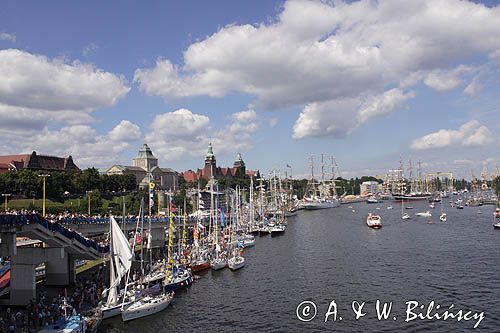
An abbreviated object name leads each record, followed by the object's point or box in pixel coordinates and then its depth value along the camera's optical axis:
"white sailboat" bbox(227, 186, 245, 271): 73.31
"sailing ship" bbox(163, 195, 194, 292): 58.19
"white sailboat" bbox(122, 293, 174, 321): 46.22
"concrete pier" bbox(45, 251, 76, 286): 58.31
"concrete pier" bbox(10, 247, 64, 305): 48.41
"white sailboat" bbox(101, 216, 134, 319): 44.88
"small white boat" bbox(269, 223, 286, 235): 130.88
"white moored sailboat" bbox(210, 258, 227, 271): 73.06
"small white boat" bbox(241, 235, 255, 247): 103.69
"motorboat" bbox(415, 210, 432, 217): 169.86
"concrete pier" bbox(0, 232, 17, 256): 45.03
